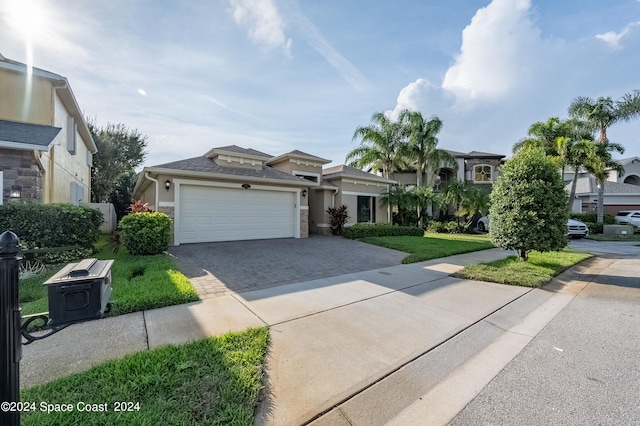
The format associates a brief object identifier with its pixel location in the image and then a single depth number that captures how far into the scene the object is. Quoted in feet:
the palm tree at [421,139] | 68.80
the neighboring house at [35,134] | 24.47
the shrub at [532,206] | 25.17
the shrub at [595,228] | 67.25
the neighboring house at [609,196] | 85.95
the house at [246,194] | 34.71
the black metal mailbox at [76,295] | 5.95
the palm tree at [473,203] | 60.80
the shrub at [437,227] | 65.92
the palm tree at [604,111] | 64.49
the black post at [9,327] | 4.71
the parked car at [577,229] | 57.88
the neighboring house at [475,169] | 92.07
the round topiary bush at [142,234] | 26.76
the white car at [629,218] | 70.82
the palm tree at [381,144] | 71.05
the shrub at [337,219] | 49.98
